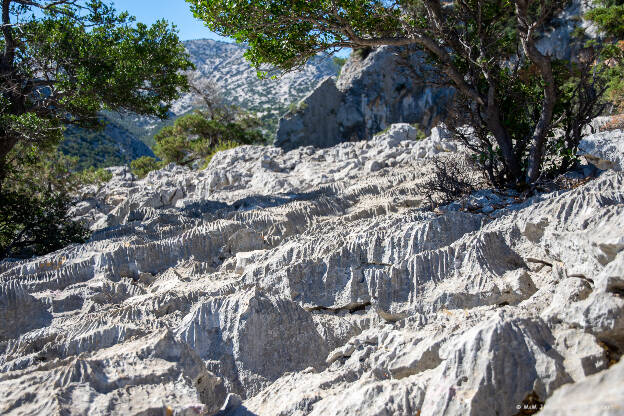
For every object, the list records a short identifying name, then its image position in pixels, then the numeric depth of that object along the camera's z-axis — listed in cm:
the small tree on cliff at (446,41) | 631
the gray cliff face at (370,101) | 2439
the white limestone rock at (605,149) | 575
